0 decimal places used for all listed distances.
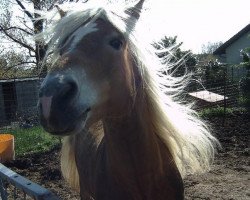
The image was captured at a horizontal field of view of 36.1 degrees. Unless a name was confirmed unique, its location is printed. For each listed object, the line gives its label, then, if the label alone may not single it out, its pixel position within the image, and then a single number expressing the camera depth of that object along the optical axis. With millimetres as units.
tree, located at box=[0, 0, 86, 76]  18984
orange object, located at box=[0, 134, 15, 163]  7738
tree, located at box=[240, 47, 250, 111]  12273
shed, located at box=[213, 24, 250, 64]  28734
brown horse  1888
